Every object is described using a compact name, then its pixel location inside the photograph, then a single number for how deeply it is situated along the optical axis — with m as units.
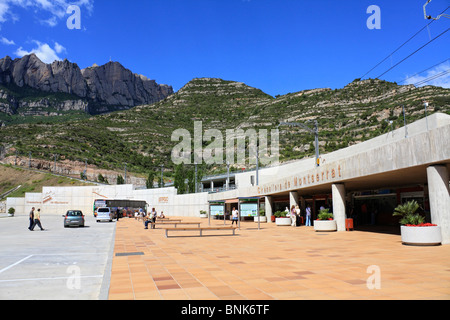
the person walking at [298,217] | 29.42
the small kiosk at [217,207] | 26.80
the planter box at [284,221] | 30.55
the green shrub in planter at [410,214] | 13.58
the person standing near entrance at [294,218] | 28.67
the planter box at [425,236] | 13.01
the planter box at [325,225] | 22.50
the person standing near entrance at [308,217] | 29.20
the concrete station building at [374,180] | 13.75
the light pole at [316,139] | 26.16
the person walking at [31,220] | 26.38
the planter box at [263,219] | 38.49
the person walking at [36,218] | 26.37
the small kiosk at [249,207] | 24.88
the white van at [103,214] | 42.50
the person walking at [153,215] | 30.74
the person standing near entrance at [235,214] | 28.81
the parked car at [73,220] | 31.23
